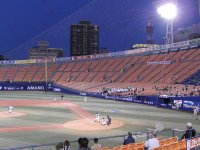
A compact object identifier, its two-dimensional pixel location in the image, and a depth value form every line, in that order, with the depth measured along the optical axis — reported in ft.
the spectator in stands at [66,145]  42.67
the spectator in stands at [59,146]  39.63
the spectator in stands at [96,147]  42.84
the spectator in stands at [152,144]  43.65
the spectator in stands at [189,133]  52.42
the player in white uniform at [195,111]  121.80
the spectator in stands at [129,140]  51.44
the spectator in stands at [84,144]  34.78
